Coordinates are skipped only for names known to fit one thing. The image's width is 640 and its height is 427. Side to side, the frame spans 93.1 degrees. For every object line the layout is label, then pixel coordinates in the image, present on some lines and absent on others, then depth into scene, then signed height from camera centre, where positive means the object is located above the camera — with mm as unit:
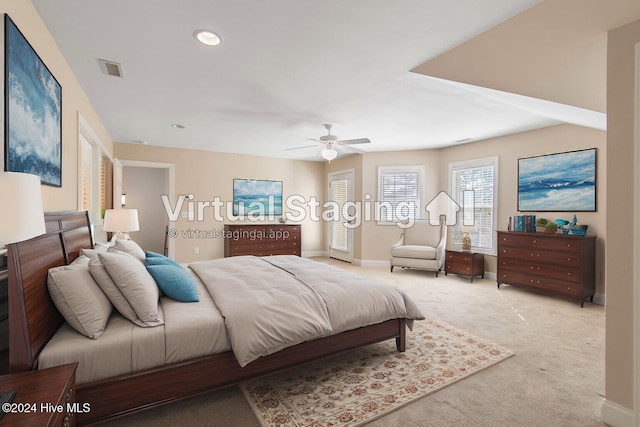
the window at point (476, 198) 5422 +292
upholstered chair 5602 -648
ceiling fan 4473 +1047
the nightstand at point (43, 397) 998 -687
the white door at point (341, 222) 7066 -217
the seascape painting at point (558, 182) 4191 +483
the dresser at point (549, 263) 3912 -675
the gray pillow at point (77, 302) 1627 -504
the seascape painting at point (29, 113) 1614 +606
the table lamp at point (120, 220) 3825 -120
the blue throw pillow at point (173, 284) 2189 -534
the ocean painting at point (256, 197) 6816 +338
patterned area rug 1844 -1214
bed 1396 -883
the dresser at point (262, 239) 6262 -585
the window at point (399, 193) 6484 +437
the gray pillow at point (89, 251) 2312 -327
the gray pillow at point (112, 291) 1816 -488
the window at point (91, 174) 3098 +451
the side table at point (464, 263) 5258 -886
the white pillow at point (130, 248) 2656 -334
